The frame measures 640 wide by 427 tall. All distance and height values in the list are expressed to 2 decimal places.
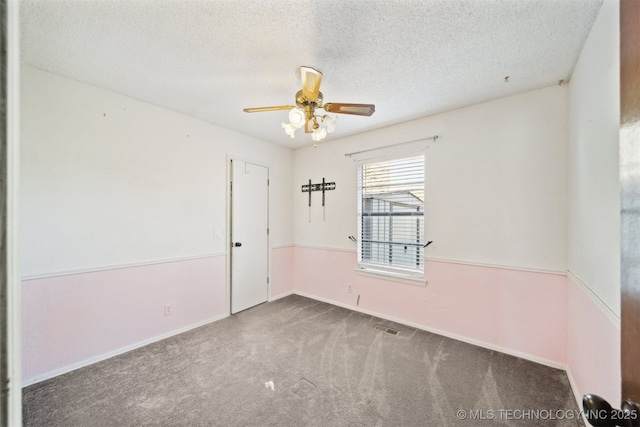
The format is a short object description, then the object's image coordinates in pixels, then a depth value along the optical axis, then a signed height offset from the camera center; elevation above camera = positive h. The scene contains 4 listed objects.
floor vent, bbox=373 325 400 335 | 2.95 -1.32
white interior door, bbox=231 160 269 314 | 3.54 -0.30
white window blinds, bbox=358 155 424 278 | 3.17 -0.03
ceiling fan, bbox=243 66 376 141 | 1.91 +0.81
